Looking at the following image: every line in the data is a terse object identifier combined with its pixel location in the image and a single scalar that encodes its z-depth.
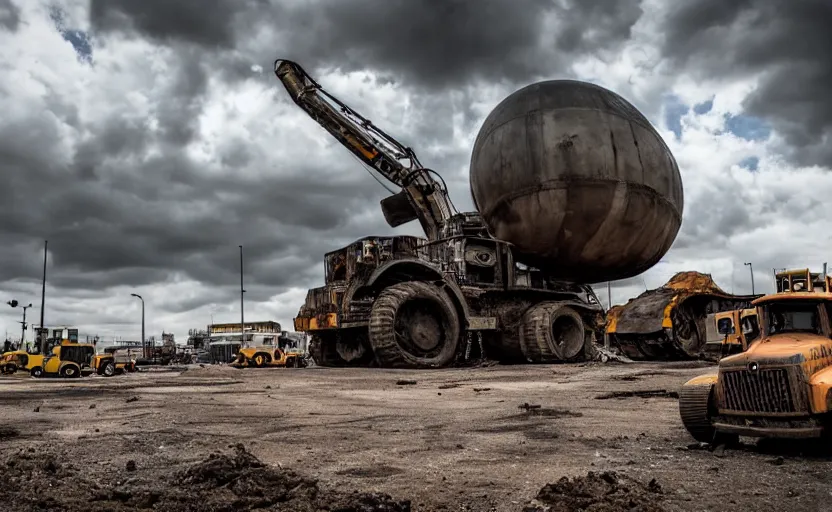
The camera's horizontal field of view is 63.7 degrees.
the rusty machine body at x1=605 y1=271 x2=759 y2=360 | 16.27
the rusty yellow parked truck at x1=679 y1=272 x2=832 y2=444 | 4.52
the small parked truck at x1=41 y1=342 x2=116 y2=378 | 22.17
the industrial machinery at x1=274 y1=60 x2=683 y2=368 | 14.56
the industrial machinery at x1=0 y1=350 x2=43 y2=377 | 22.91
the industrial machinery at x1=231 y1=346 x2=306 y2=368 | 26.78
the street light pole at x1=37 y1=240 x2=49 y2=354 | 26.12
